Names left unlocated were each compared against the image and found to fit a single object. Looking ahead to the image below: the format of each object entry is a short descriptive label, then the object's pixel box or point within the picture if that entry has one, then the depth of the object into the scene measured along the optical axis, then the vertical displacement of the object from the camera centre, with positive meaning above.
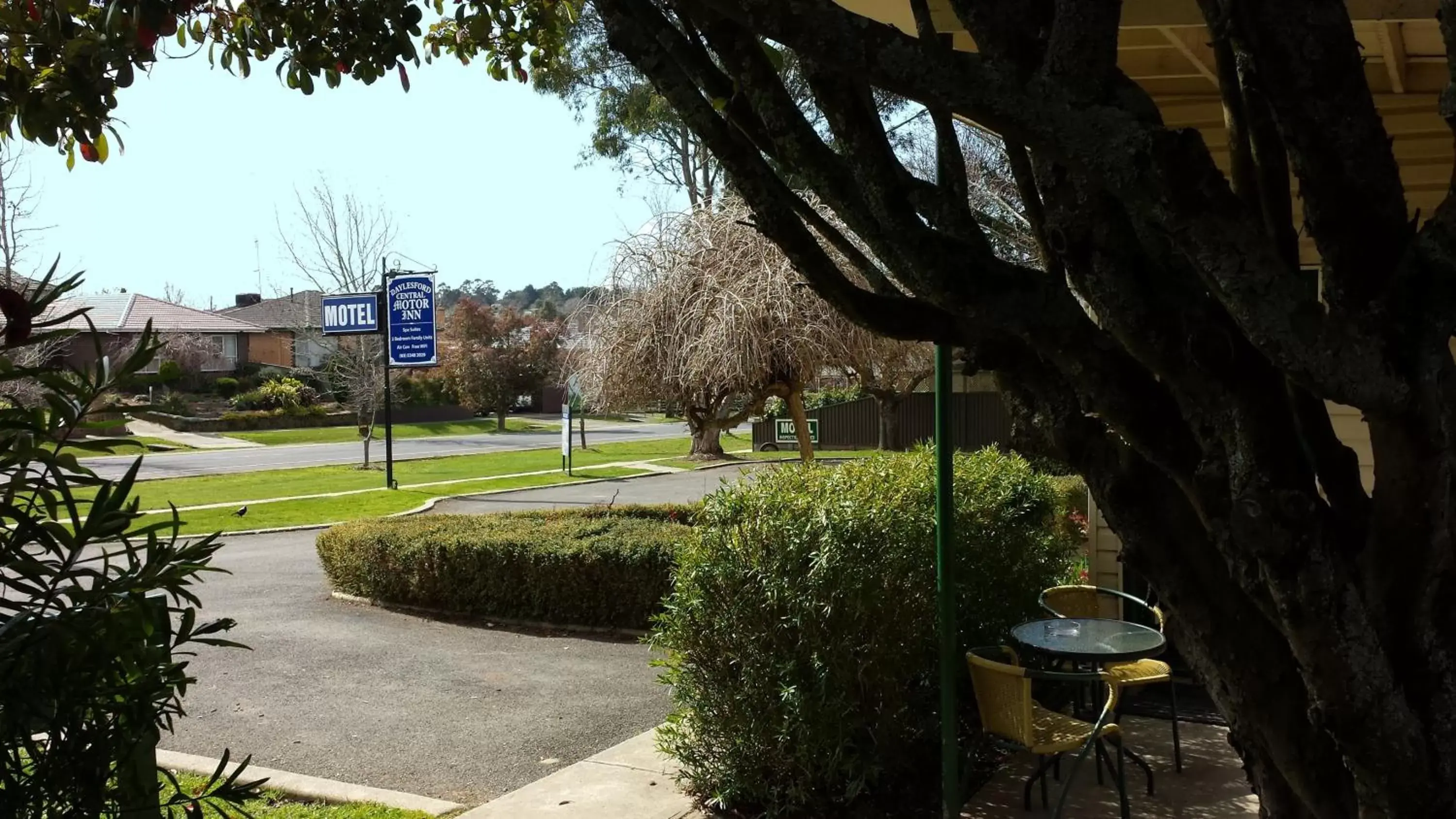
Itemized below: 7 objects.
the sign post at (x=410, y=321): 23.28 +1.63
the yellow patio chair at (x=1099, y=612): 5.31 -1.15
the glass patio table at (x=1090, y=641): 4.80 -1.08
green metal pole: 4.55 -0.79
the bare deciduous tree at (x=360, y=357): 29.48 +1.18
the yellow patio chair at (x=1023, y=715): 4.58 -1.28
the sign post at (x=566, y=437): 24.12 -0.77
